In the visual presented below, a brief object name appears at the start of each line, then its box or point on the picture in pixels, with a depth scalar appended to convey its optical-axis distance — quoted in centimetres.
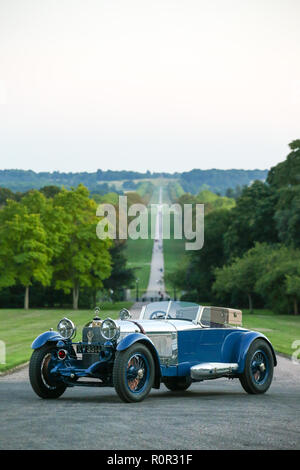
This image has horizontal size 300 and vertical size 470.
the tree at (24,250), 7988
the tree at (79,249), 8300
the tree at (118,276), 9488
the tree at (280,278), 6925
